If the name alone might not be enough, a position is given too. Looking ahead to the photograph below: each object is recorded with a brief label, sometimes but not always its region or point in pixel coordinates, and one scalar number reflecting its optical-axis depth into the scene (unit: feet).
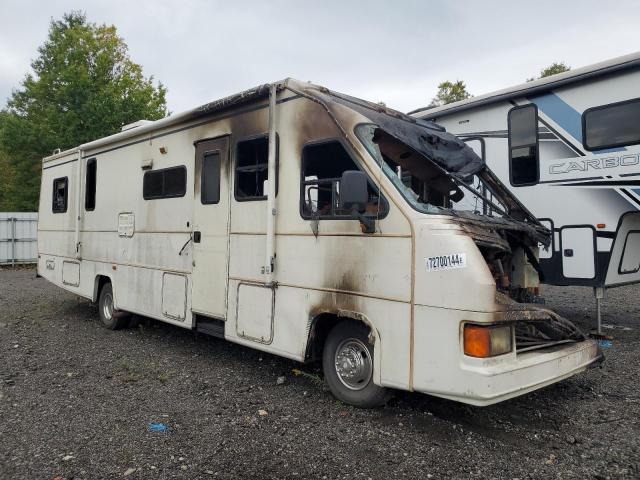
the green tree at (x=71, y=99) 71.41
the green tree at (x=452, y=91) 88.12
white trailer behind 19.92
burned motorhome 11.65
